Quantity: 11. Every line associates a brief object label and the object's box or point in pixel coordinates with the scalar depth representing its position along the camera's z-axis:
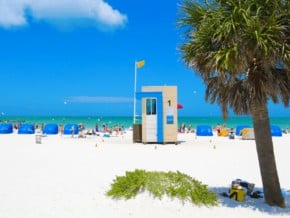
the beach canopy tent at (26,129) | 36.27
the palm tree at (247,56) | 6.96
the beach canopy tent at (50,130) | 36.28
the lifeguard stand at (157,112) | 23.52
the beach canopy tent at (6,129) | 36.62
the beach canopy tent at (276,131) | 34.09
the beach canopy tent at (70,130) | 35.53
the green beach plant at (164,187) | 7.76
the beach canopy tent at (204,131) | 35.59
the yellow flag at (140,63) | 30.88
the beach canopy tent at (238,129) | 36.27
